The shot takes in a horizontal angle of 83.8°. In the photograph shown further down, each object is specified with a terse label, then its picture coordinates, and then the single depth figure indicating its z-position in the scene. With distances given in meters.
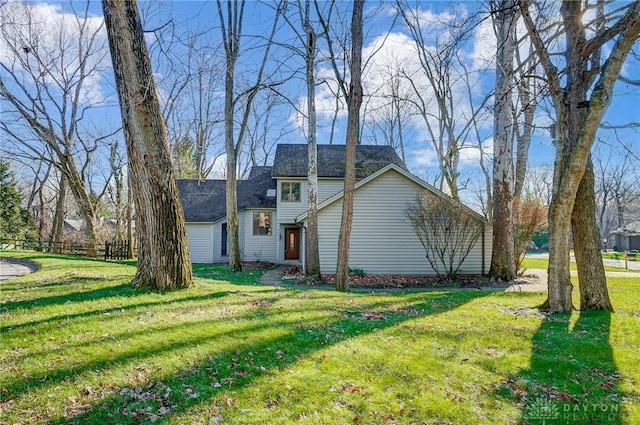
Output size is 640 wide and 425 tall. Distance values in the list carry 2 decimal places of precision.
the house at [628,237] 40.34
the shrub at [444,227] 13.84
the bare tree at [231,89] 15.09
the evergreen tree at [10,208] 30.27
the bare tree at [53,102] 20.42
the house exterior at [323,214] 15.32
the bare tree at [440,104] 19.03
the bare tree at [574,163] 6.50
